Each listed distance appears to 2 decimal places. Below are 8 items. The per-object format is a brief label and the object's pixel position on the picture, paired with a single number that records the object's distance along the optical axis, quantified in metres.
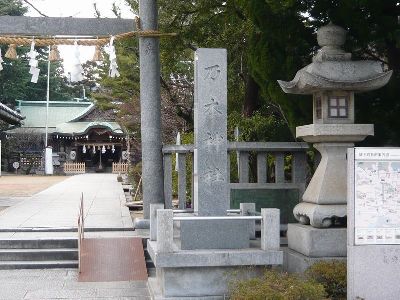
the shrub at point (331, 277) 7.55
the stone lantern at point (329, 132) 8.59
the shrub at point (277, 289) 6.57
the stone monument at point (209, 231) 7.68
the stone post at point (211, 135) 8.38
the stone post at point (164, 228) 7.54
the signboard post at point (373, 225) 7.00
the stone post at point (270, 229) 7.87
